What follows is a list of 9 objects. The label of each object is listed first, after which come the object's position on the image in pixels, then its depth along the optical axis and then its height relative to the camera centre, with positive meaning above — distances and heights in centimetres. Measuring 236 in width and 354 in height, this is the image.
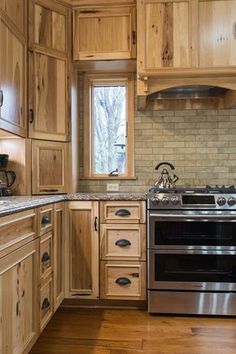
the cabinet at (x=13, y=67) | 217 +73
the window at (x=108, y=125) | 327 +48
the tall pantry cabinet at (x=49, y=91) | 267 +67
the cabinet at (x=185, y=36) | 269 +109
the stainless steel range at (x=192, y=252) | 252 -56
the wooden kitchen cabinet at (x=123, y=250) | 263 -57
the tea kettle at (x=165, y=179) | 289 -3
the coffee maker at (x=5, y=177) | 252 -1
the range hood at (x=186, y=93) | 276 +72
